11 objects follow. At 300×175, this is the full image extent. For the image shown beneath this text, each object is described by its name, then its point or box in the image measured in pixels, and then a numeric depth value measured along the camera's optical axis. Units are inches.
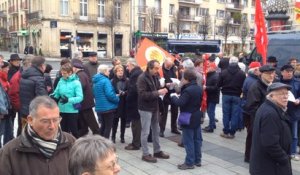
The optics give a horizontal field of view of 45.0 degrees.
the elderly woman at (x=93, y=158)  78.5
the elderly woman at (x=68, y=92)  237.9
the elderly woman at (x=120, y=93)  295.7
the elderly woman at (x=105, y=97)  270.2
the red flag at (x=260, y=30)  301.6
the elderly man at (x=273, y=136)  148.8
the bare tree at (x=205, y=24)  2083.3
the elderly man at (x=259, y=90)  220.4
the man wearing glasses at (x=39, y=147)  106.1
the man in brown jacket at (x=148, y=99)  247.8
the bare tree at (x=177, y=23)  1946.9
